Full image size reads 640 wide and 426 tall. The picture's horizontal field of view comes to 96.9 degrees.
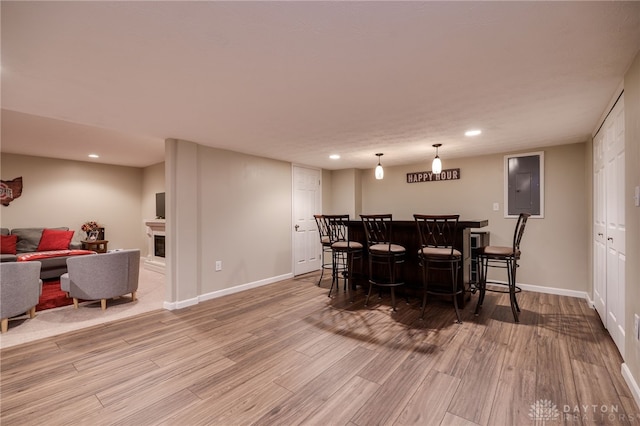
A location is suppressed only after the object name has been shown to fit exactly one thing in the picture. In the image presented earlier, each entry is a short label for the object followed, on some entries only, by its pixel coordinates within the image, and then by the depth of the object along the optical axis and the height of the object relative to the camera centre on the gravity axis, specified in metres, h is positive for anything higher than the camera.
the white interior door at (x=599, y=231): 2.86 -0.21
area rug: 3.64 -1.14
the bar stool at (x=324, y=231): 4.34 -0.36
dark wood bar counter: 3.49 -0.50
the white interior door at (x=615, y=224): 2.22 -0.11
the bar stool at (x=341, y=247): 3.92 -0.47
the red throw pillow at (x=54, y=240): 5.20 -0.48
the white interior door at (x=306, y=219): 5.50 -0.12
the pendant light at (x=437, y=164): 3.95 +0.68
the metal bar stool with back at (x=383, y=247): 3.46 -0.43
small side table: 5.89 -0.67
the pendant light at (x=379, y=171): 4.61 +0.68
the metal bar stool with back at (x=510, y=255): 3.06 -0.48
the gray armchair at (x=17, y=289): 2.84 -0.78
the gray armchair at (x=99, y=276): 3.41 -0.78
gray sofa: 4.54 -0.64
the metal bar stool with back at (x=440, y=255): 3.04 -0.46
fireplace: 5.94 -0.69
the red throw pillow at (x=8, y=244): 4.79 -0.51
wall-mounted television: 6.14 +0.19
